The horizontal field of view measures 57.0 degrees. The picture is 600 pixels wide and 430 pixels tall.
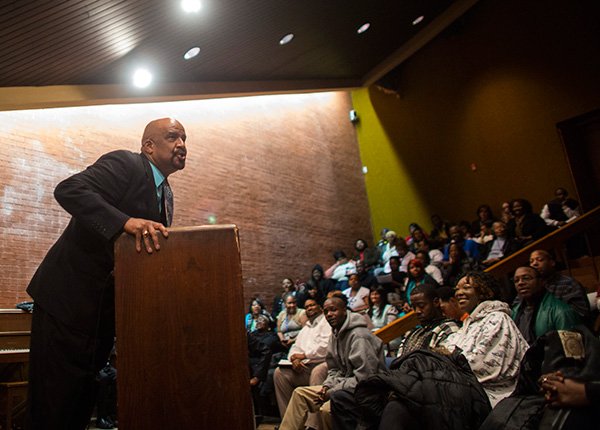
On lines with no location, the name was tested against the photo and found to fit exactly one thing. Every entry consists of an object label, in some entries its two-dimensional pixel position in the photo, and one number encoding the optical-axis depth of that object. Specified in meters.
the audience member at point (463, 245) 7.11
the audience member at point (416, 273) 6.56
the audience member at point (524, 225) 6.59
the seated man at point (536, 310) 3.35
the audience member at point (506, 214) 7.50
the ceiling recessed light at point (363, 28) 8.23
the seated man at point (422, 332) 3.36
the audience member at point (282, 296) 8.59
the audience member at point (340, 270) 9.05
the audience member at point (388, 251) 8.76
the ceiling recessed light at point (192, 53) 6.64
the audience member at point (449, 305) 3.73
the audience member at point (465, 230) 7.95
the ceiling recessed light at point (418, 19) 9.03
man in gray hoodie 3.69
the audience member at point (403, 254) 8.24
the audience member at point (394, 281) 7.36
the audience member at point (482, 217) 8.52
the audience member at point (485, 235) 7.35
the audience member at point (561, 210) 7.48
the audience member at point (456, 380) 2.52
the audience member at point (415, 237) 8.83
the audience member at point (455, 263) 6.74
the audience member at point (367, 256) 9.63
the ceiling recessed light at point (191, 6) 5.68
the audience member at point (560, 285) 3.73
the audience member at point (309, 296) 8.05
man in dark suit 1.58
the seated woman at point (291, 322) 6.78
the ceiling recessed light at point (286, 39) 7.35
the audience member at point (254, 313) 7.57
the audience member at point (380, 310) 6.33
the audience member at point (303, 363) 4.88
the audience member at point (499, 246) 6.61
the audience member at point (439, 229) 9.26
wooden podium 1.38
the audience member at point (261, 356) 5.96
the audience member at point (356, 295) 7.54
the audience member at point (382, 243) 9.87
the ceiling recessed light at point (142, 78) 6.67
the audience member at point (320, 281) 8.82
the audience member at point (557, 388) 2.02
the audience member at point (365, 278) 8.09
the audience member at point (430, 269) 6.73
